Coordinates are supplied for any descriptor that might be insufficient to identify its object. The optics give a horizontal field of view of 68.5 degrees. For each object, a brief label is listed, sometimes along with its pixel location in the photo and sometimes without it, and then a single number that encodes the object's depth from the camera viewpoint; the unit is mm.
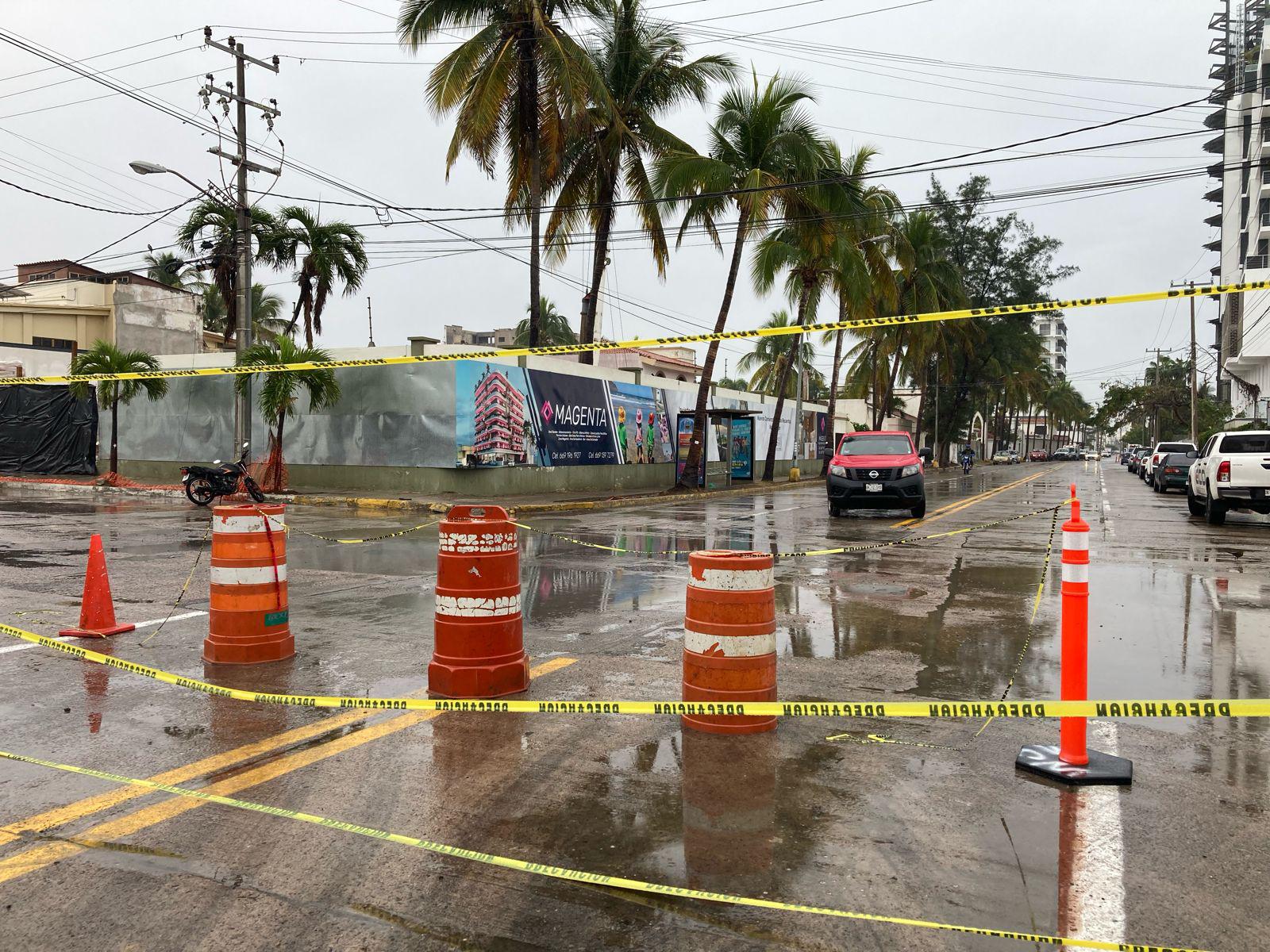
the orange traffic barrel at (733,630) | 5020
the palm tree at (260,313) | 51938
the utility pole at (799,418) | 42431
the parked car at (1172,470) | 31500
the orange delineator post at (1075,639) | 4344
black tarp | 30453
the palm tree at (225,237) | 27219
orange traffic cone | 7129
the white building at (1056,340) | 179125
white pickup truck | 17453
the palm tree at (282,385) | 22812
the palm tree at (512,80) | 23062
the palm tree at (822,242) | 30516
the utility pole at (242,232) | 23188
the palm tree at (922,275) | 45531
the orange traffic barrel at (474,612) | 5473
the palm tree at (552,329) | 60719
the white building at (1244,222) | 50344
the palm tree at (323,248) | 32219
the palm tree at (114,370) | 25344
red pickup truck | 19047
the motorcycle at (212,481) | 18517
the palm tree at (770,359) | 59656
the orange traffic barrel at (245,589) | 6367
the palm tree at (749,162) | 26988
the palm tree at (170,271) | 28688
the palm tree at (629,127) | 27172
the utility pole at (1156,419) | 86125
